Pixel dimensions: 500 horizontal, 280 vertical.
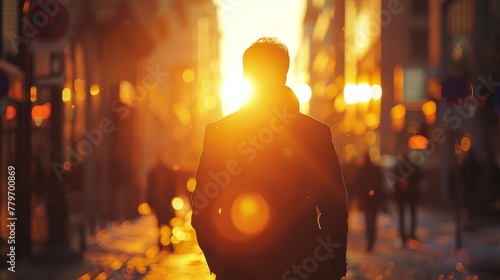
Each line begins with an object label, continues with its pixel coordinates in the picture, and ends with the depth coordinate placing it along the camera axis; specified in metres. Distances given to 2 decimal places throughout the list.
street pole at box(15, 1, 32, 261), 14.84
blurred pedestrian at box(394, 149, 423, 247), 20.00
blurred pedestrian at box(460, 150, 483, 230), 24.45
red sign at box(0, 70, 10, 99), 12.87
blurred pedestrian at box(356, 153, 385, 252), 18.89
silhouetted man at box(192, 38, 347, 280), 4.28
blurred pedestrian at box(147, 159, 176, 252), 19.20
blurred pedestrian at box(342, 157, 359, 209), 26.92
